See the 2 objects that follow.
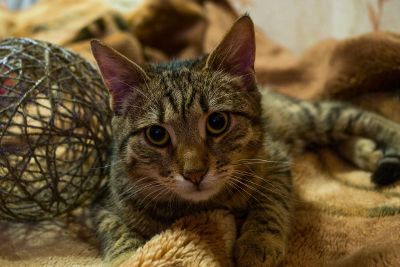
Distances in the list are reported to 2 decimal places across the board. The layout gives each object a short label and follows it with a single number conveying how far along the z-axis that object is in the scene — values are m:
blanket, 0.33
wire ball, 0.36
